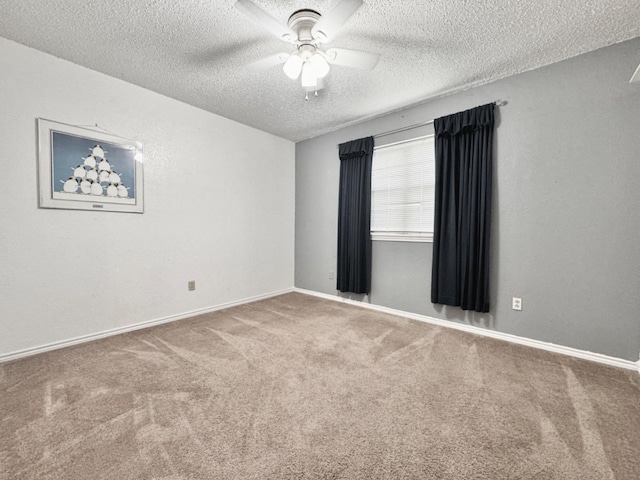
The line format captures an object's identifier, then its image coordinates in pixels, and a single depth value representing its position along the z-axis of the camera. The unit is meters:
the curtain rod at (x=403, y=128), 3.04
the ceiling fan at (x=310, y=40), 1.51
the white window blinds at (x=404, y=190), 3.07
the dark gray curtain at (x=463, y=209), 2.59
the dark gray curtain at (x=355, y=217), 3.51
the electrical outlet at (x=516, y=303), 2.47
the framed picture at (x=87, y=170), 2.25
